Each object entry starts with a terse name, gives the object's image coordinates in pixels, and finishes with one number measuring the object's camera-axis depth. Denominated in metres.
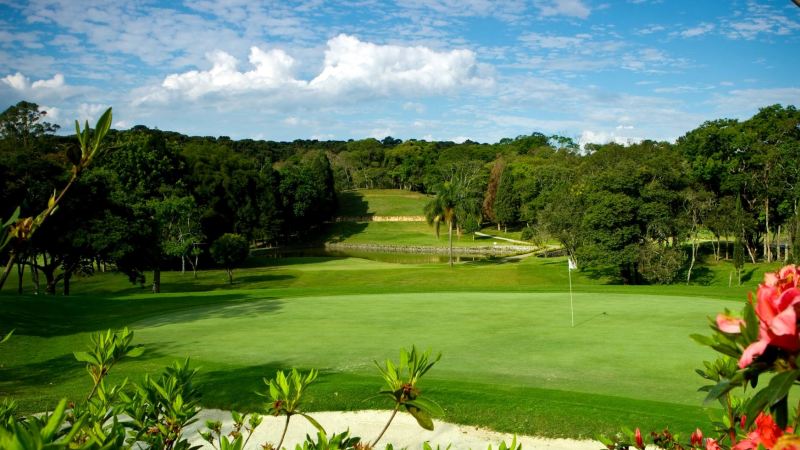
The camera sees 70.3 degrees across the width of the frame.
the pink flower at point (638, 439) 2.78
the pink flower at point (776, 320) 1.23
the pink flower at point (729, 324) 1.37
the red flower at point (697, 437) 2.88
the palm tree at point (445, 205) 44.16
